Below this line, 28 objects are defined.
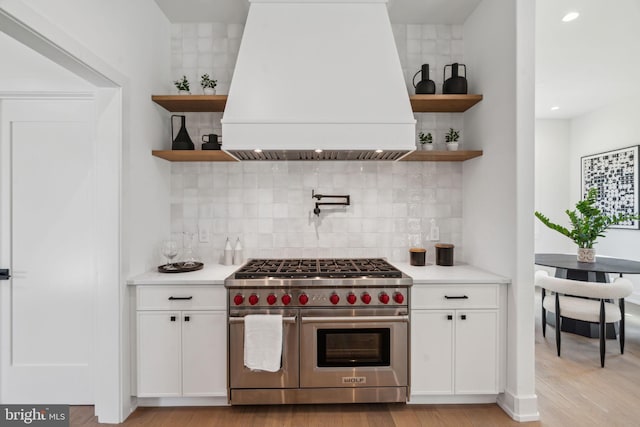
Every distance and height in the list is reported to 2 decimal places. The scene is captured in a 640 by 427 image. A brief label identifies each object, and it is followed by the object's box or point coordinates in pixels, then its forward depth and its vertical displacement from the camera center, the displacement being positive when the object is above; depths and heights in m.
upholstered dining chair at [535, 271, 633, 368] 2.88 -0.88
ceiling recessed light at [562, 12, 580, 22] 2.83 +1.73
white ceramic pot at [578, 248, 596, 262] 3.48 -0.48
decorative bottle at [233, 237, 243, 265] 2.81 -0.37
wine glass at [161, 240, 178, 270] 2.52 -0.31
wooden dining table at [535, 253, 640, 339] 3.15 -0.57
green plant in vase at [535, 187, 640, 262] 3.46 -0.18
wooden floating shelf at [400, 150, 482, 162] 2.58 +0.45
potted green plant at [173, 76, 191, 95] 2.71 +1.04
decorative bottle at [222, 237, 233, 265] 2.79 -0.38
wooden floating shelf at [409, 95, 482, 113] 2.60 +0.90
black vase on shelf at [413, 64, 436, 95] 2.70 +1.06
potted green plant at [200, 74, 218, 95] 2.70 +1.06
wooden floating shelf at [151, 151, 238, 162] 2.56 +0.45
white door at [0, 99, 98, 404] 2.30 -0.29
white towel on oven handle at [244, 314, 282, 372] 2.18 -0.90
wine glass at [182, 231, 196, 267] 2.86 -0.31
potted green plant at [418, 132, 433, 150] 2.78 +0.61
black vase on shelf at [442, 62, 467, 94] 2.67 +1.06
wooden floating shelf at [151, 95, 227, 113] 2.56 +0.89
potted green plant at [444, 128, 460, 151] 2.77 +0.63
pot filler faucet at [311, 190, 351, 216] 2.94 +0.09
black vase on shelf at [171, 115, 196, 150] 2.68 +0.59
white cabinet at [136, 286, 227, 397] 2.26 -0.93
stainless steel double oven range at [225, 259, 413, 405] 2.24 -0.85
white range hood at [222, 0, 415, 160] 2.32 +0.91
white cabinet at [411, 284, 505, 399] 2.29 -0.92
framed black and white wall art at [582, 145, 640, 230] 4.75 +0.49
